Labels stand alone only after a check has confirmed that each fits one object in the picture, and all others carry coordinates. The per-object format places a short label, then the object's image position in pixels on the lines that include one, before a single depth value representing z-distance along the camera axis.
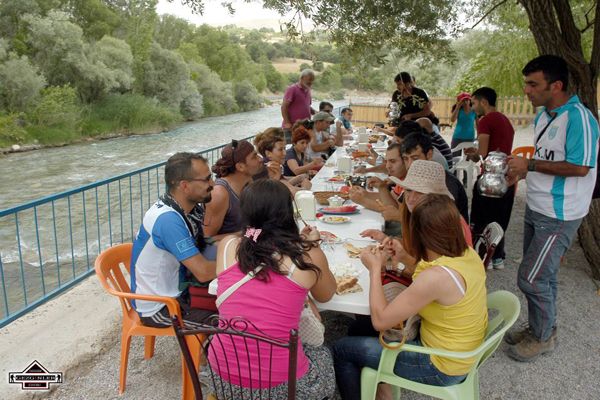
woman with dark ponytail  1.71
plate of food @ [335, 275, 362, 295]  2.12
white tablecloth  2.03
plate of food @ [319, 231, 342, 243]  2.76
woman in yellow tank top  1.78
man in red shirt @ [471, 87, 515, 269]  4.43
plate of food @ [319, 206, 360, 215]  3.36
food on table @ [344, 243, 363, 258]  2.55
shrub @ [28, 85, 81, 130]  23.25
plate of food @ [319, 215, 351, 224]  3.12
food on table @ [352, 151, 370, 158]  6.22
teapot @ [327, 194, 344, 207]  3.50
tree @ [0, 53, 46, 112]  22.28
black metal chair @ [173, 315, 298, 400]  1.57
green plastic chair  1.84
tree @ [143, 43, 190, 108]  33.28
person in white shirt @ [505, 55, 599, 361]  2.64
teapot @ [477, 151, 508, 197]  2.71
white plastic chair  6.22
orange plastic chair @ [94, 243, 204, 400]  2.35
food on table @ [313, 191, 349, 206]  3.66
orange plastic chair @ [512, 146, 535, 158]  5.82
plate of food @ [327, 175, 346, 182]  4.68
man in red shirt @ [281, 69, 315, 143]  7.61
